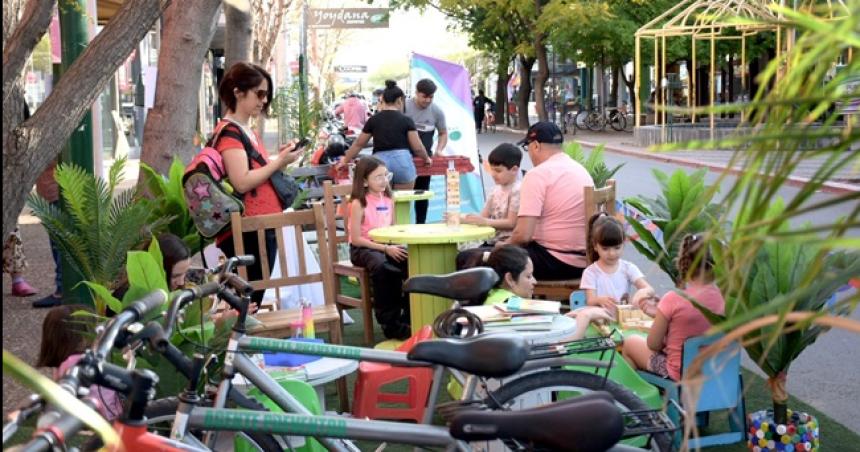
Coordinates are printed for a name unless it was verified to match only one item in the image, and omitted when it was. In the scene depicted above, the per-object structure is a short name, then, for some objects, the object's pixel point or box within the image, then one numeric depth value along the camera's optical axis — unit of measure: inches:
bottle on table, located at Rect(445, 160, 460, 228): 314.0
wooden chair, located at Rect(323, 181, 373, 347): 322.7
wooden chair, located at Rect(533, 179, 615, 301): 288.7
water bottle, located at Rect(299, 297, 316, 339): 225.5
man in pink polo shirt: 294.2
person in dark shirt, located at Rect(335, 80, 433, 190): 491.2
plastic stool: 221.8
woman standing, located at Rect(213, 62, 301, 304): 264.4
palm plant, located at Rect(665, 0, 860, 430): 38.8
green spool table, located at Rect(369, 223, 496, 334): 294.7
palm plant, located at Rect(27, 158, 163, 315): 262.7
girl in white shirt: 257.0
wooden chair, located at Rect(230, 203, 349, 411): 255.0
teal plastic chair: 197.5
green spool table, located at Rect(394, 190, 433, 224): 439.2
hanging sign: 1151.6
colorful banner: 600.7
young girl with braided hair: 201.2
